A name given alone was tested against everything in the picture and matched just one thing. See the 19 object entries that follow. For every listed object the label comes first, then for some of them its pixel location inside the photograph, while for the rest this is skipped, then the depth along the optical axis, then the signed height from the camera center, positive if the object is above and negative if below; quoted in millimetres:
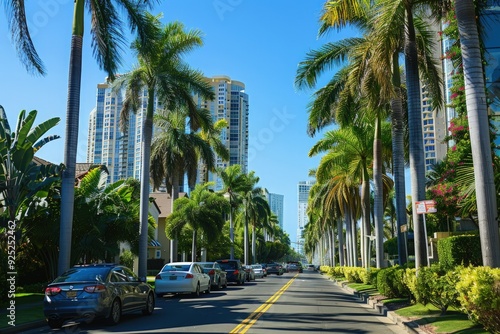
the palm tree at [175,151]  37656 +7769
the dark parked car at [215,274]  26750 -1088
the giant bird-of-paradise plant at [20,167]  19969 +3616
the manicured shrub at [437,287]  10883 -812
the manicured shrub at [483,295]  8273 -726
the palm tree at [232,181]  59500 +8540
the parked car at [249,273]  38375 -1483
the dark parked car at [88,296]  11781 -964
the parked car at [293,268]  75788 -2164
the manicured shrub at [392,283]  16473 -1048
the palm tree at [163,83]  26609 +9305
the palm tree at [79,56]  18438 +7967
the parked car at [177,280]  21562 -1083
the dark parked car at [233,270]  32719 -1039
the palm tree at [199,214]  38188 +3042
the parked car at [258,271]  49906 -1709
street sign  13695 +1237
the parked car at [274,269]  63925 -1937
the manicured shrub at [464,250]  16359 +58
